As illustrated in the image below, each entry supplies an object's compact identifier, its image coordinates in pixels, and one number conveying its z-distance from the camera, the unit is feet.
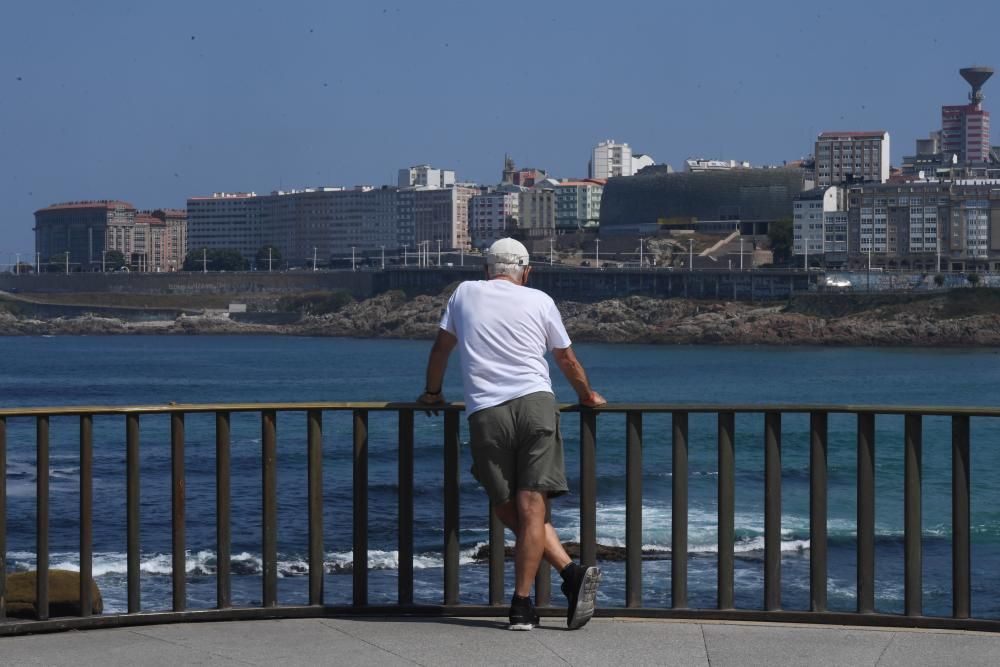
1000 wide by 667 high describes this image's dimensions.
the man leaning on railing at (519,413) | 39.11
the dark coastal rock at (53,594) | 46.34
